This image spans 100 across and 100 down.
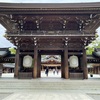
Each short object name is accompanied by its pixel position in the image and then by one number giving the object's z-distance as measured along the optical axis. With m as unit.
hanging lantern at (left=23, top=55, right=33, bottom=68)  13.08
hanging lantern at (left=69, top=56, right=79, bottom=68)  13.02
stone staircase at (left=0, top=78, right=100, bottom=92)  10.11
